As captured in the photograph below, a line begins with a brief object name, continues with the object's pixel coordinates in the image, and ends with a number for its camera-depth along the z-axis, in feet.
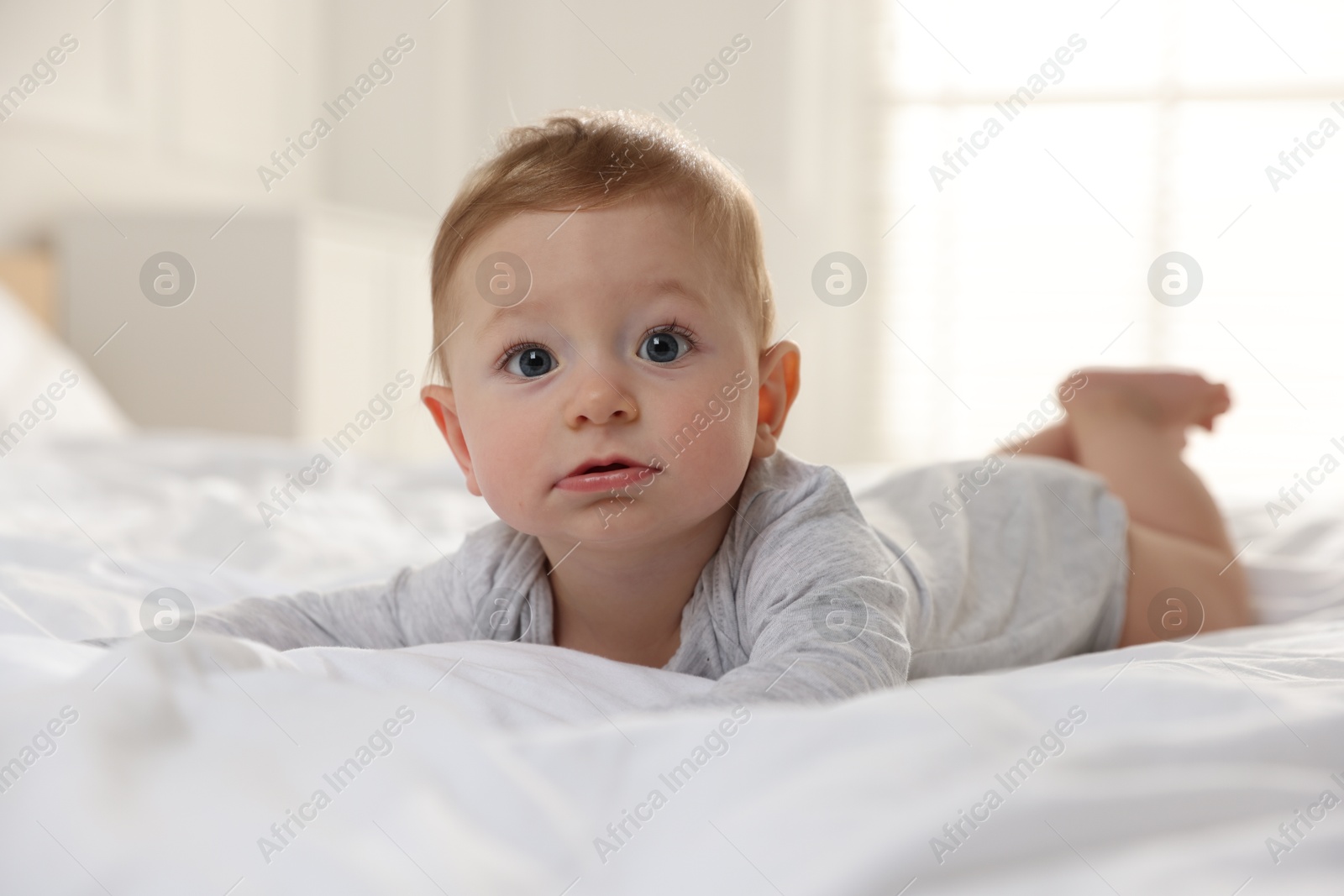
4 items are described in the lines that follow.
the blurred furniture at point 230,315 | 8.78
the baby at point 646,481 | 2.27
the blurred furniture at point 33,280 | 8.13
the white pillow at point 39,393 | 5.76
